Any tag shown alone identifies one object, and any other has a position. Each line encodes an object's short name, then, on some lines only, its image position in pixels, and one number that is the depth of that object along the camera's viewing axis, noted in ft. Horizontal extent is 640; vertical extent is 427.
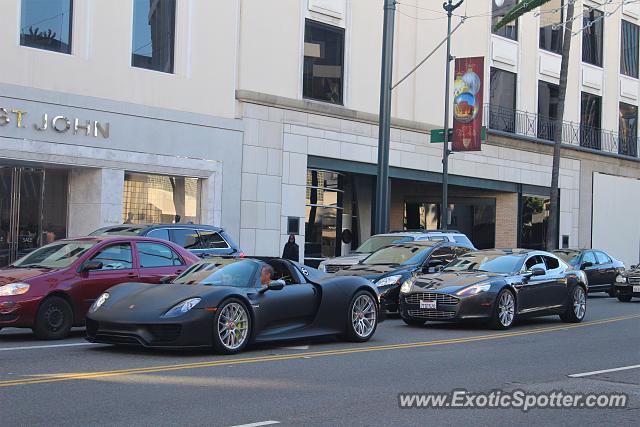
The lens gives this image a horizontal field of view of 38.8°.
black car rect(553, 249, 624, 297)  88.84
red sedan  41.32
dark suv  56.85
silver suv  69.92
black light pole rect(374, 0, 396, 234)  82.64
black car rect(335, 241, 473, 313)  59.31
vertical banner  103.45
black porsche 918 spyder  35.88
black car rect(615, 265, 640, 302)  84.17
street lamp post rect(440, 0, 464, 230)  98.78
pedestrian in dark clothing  86.27
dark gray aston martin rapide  51.37
